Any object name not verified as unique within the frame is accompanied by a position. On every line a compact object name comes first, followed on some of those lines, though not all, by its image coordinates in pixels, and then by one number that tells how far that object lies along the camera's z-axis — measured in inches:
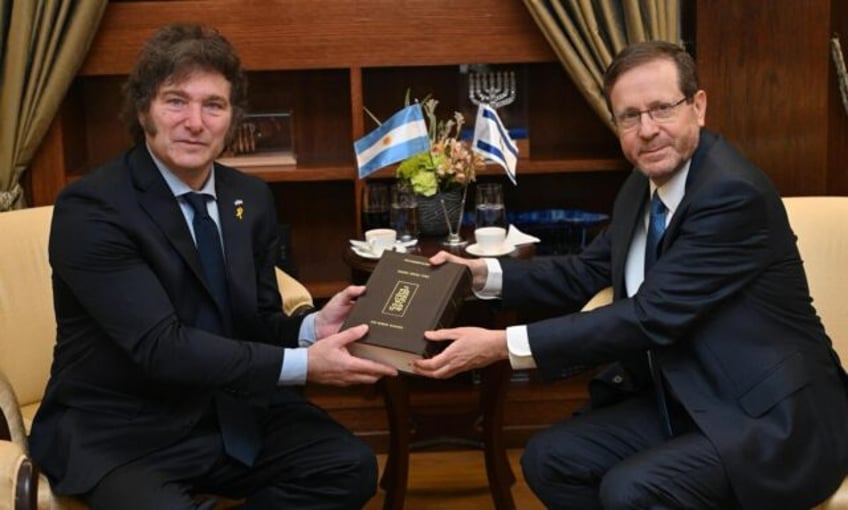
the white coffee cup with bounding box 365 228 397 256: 138.8
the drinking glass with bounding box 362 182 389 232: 146.6
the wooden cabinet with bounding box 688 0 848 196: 143.5
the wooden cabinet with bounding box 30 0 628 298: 152.0
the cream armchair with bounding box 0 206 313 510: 122.6
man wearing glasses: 100.2
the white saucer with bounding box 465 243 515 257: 137.0
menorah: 162.2
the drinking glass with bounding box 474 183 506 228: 142.5
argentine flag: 142.6
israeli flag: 142.6
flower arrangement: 141.9
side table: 136.2
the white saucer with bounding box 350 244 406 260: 138.2
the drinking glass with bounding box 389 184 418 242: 142.8
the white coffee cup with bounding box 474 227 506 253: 137.6
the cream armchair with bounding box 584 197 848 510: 120.9
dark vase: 142.9
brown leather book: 107.5
